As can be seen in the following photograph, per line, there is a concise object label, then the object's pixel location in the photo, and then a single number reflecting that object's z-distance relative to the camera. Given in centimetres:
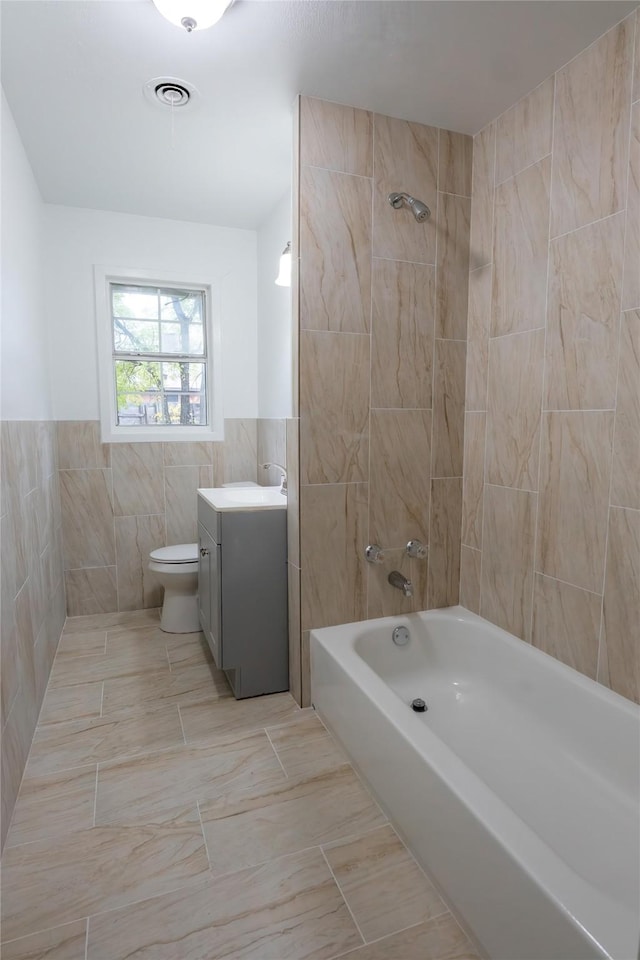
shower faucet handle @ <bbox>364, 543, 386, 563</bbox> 222
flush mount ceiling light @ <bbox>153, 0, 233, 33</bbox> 143
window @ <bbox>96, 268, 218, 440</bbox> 324
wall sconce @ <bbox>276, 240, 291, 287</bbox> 247
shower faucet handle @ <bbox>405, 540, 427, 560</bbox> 226
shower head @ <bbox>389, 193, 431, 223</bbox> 199
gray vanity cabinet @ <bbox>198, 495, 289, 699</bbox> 223
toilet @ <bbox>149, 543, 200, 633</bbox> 292
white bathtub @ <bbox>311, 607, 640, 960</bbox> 101
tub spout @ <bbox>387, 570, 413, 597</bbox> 213
